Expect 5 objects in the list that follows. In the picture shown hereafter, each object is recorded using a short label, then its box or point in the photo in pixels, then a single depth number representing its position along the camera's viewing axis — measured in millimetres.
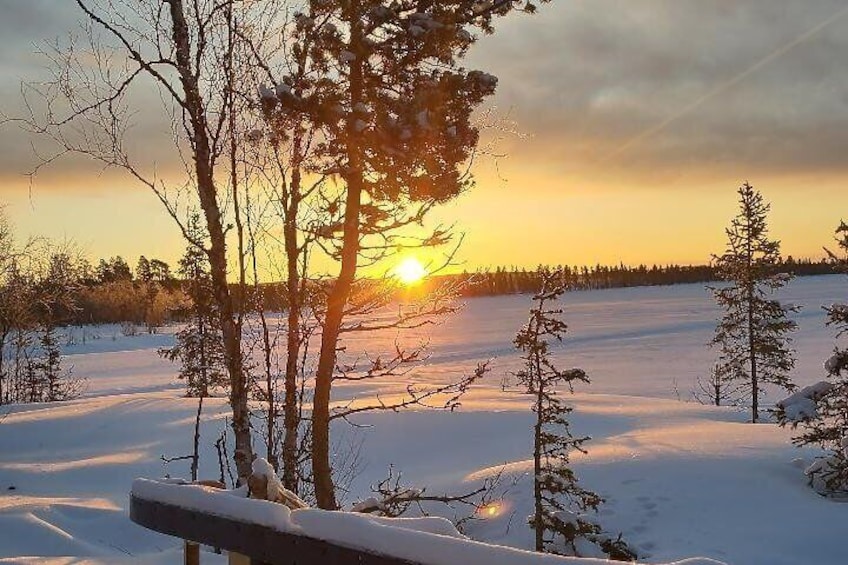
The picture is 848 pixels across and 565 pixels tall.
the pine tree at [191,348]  22469
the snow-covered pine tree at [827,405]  13039
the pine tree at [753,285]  26250
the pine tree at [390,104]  7758
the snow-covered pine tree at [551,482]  10789
